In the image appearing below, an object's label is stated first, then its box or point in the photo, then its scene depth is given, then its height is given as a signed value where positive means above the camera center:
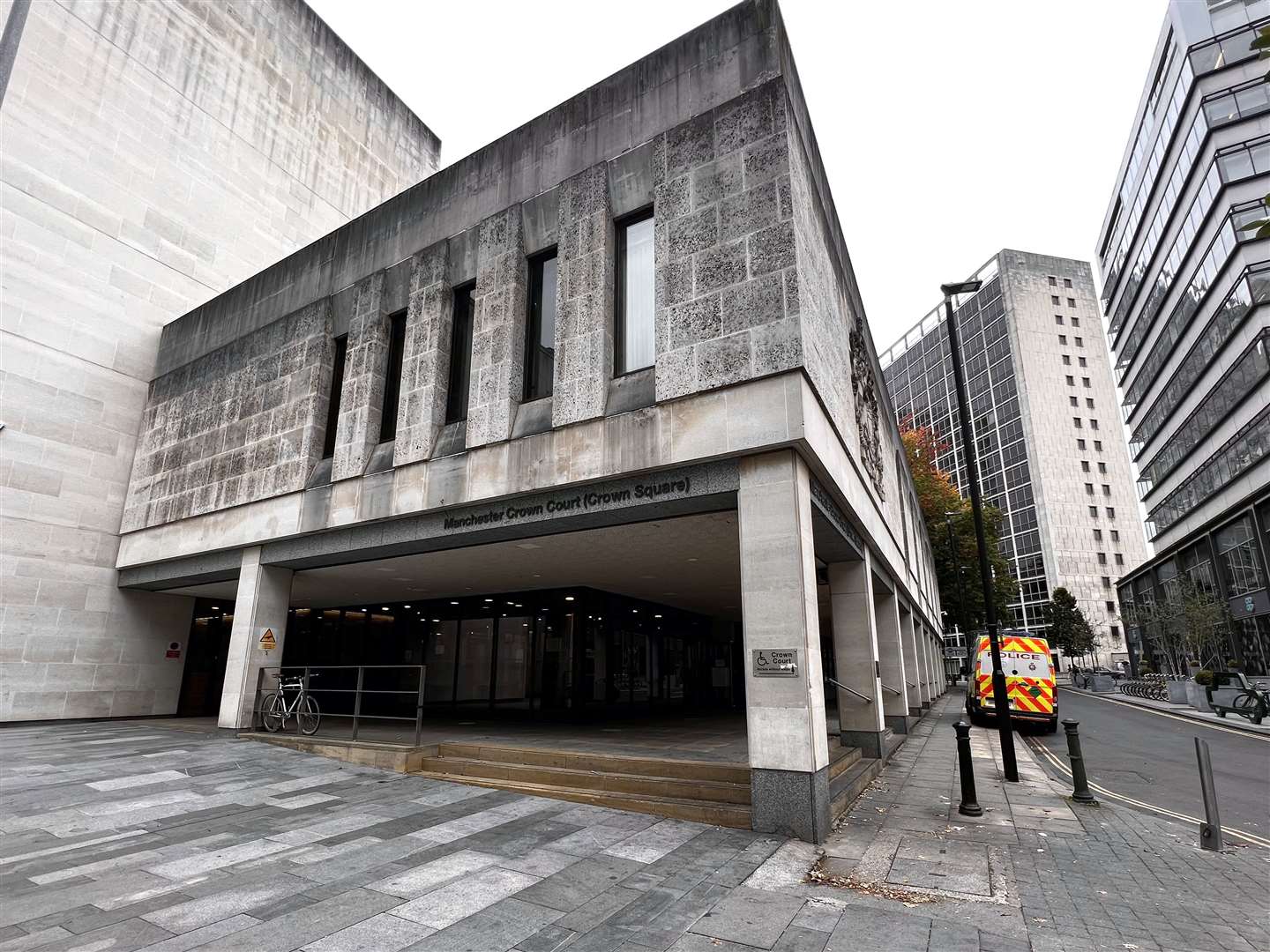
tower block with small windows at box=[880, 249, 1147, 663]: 83.06 +27.73
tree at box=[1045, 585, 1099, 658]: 69.38 +1.78
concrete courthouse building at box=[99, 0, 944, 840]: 8.23 +3.55
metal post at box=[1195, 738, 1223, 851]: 6.51 -1.65
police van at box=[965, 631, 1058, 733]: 17.66 -0.92
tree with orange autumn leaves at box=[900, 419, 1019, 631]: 40.91 +7.08
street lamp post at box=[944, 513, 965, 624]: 34.84 +2.84
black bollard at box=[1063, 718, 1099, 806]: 8.88 -1.67
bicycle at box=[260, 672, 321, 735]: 12.91 -1.31
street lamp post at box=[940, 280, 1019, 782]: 10.71 +0.89
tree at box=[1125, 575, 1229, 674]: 32.25 +0.99
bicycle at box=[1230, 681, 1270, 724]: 18.12 -1.72
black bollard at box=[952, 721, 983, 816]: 8.11 -1.56
